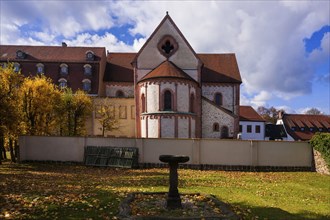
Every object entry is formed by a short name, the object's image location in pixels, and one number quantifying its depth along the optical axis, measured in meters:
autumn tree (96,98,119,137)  37.34
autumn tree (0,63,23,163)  19.14
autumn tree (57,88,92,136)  32.00
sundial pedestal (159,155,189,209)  8.86
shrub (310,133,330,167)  20.30
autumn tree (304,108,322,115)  96.71
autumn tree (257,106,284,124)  84.79
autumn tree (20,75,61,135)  24.41
